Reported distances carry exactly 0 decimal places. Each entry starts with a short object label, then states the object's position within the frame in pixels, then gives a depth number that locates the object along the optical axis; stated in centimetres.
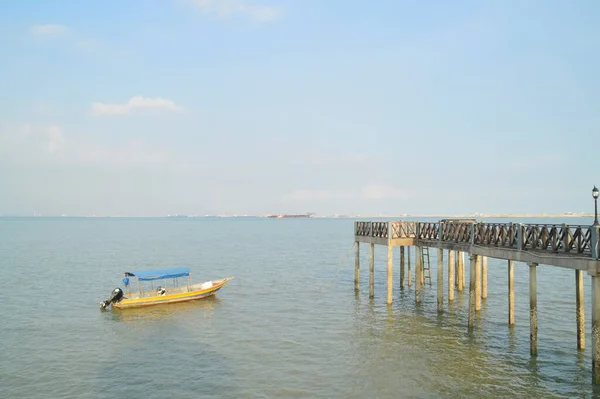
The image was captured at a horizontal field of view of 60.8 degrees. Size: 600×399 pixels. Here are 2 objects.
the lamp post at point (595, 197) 1883
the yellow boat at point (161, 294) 3316
